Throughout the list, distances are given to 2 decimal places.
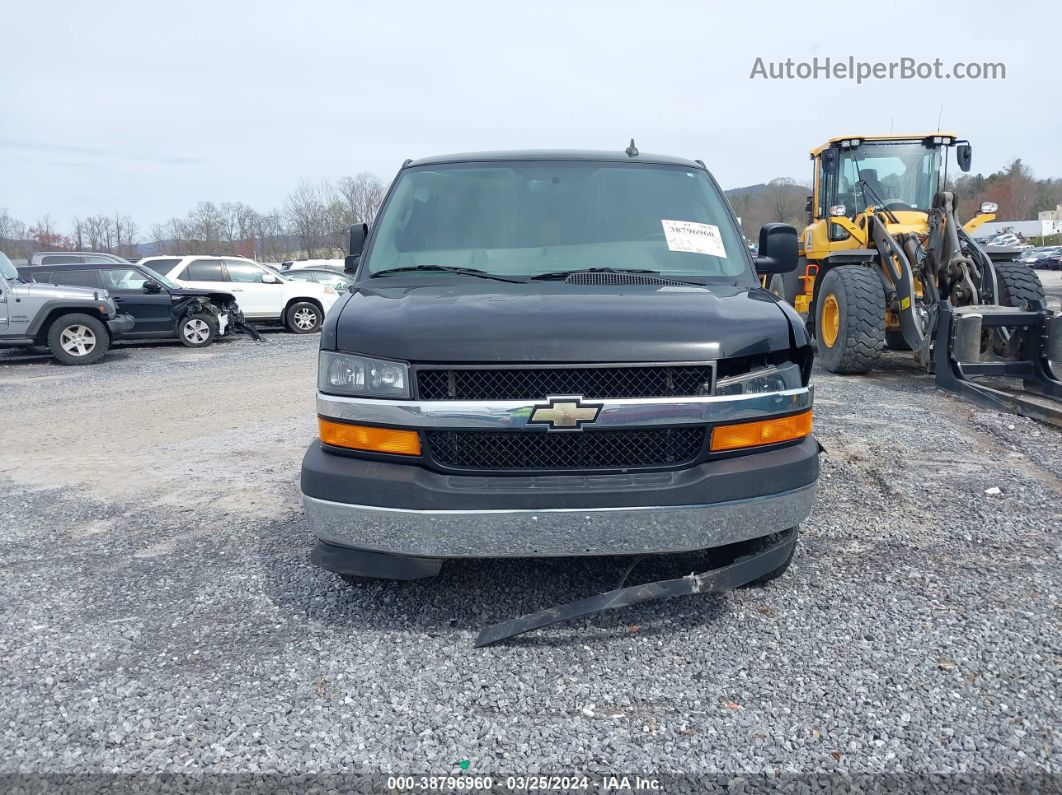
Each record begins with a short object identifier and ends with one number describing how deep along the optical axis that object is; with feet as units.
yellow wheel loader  23.26
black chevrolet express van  8.82
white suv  52.06
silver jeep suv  37.88
